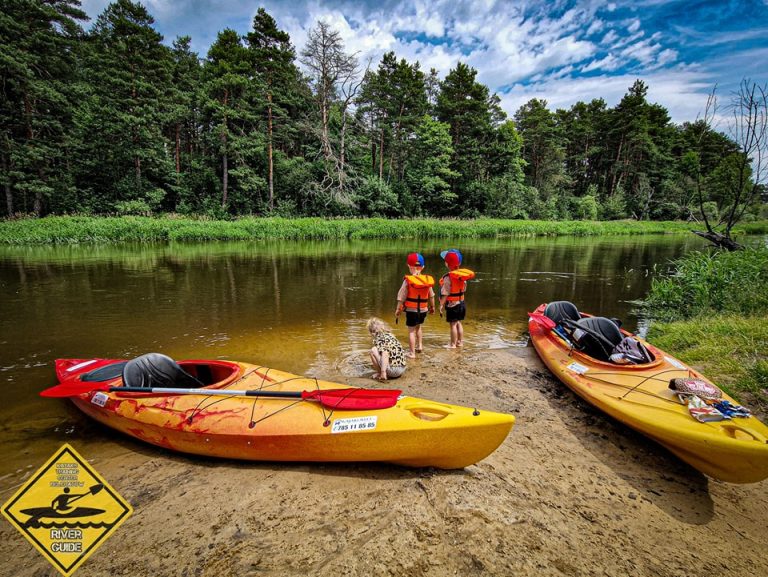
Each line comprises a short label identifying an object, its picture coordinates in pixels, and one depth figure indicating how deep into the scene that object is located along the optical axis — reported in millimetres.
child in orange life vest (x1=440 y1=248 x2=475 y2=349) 5512
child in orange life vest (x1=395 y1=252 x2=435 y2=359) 5168
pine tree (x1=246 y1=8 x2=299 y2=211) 28844
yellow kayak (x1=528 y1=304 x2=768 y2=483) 2504
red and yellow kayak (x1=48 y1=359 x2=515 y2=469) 2627
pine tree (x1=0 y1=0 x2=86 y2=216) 21500
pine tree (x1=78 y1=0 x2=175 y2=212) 26250
